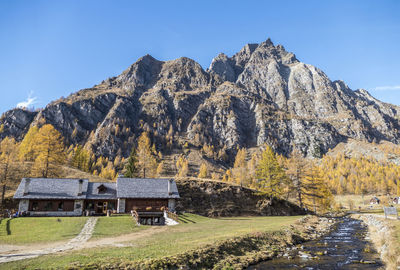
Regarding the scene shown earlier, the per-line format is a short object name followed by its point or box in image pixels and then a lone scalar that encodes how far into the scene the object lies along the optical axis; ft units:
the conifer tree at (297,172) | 205.67
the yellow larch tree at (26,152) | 279.63
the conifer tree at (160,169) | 471.78
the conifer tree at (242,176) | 373.61
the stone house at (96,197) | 161.48
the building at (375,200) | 397.80
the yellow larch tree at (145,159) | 275.59
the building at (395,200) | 405.18
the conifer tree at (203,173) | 463.25
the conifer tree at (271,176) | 214.55
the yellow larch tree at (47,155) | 223.71
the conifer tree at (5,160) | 180.46
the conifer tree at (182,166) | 492.58
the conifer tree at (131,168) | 267.76
